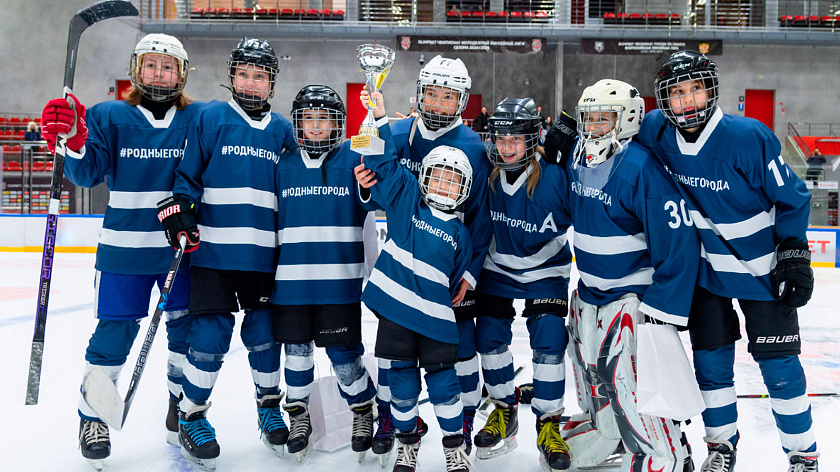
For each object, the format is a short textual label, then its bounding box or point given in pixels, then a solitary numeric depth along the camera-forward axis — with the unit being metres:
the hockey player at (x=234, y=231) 2.56
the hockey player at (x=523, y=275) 2.57
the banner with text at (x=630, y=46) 14.55
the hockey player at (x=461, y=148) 2.60
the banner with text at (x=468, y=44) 14.35
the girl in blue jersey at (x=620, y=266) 2.14
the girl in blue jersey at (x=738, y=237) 2.22
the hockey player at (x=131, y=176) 2.58
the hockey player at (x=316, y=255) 2.58
